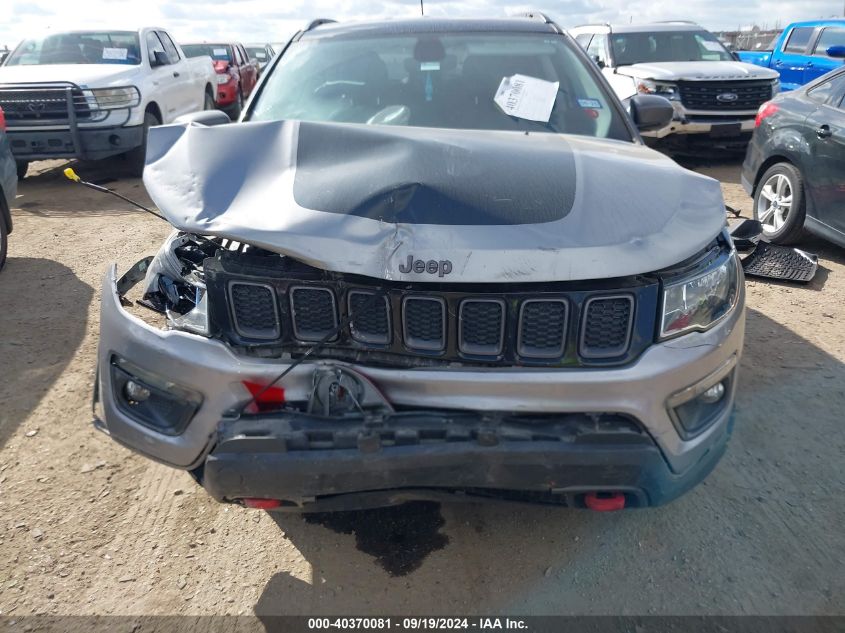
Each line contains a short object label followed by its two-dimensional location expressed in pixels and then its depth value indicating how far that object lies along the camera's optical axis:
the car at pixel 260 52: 21.48
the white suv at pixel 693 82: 8.66
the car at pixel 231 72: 14.46
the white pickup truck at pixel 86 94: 7.95
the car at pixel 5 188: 5.34
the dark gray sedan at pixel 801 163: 5.10
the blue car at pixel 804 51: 10.28
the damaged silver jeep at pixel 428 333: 1.91
